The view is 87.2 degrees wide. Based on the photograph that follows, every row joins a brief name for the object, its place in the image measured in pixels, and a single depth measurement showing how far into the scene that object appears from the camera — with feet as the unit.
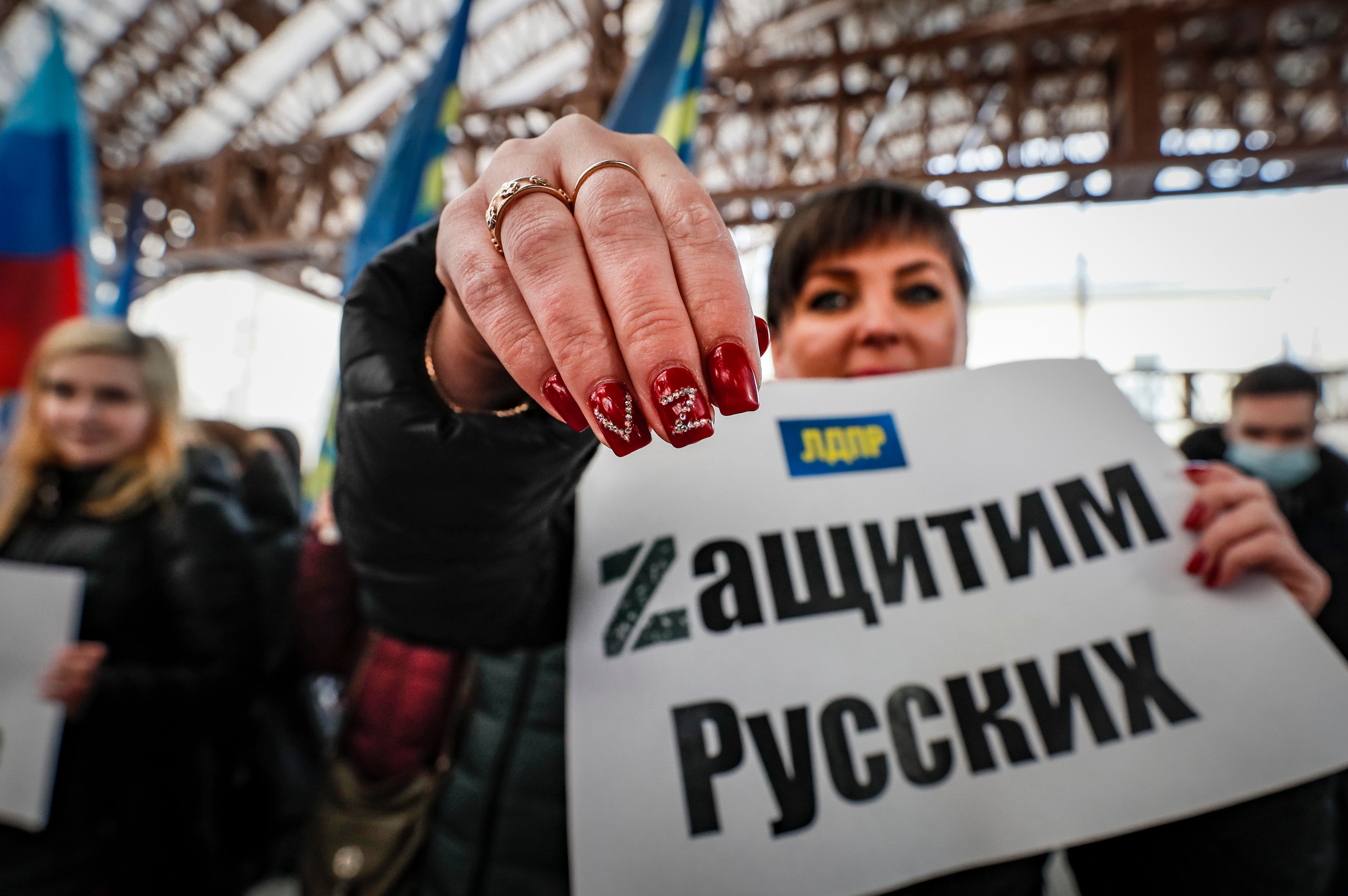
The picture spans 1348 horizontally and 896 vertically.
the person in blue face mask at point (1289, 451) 5.61
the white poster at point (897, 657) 2.17
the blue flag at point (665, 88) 7.52
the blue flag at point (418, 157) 7.97
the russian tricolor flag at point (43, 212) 6.91
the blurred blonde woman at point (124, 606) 3.64
